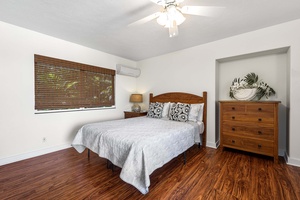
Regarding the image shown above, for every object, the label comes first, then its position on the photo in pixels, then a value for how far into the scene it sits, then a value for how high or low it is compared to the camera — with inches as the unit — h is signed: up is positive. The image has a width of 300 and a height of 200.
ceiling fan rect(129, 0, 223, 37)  64.6 +43.2
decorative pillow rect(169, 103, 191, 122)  112.5 -11.1
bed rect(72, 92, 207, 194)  59.5 -21.8
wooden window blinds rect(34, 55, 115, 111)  103.5 +12.2
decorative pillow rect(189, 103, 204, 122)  115.2 -11.2
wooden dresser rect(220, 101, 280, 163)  90.4 -19.4
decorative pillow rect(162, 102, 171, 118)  130.3 -11.2
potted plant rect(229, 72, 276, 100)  101.6 +7.3
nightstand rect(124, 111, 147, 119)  148.4 -16.5
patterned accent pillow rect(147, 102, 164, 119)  128.3 -10.7
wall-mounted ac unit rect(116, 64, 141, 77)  153.3 +33.0
